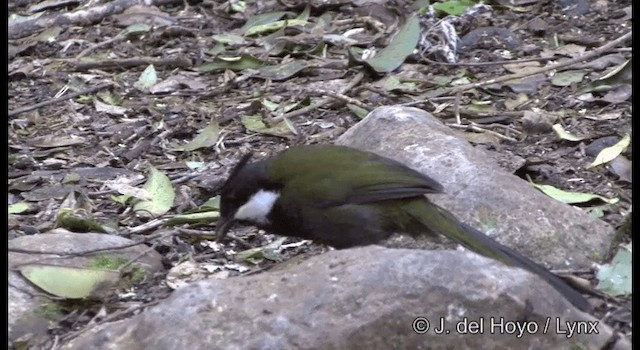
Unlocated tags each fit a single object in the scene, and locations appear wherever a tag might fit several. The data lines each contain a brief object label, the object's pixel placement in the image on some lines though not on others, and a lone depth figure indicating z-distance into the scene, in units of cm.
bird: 806
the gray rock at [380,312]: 625
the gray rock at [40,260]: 728
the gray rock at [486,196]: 774
